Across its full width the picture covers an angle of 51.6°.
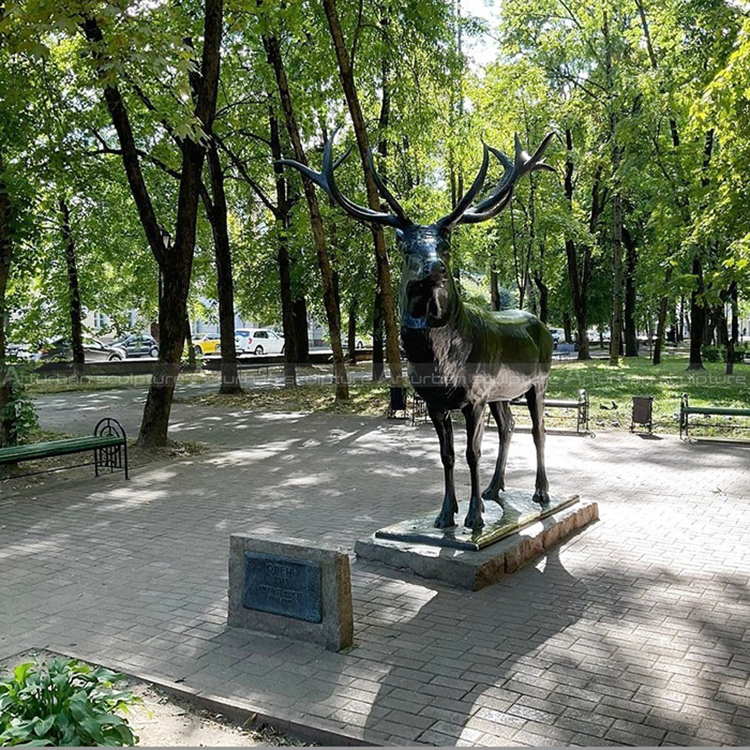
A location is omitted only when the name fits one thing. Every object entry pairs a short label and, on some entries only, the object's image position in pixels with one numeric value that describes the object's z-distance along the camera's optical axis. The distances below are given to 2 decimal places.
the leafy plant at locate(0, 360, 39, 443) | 12.11
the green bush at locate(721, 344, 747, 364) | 30.13
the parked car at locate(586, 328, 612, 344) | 76.28
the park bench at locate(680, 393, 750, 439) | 12.96
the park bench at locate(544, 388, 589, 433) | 15.17
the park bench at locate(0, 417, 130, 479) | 10.23
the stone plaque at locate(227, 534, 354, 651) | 5.07
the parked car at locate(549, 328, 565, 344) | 60.08
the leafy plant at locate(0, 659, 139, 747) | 3.50
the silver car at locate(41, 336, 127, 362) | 37.96
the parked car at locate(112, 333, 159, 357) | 47.16
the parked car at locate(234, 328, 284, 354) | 50.28
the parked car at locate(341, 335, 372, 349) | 50.94
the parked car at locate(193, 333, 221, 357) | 49.71
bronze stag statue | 5.85
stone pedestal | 6.30
